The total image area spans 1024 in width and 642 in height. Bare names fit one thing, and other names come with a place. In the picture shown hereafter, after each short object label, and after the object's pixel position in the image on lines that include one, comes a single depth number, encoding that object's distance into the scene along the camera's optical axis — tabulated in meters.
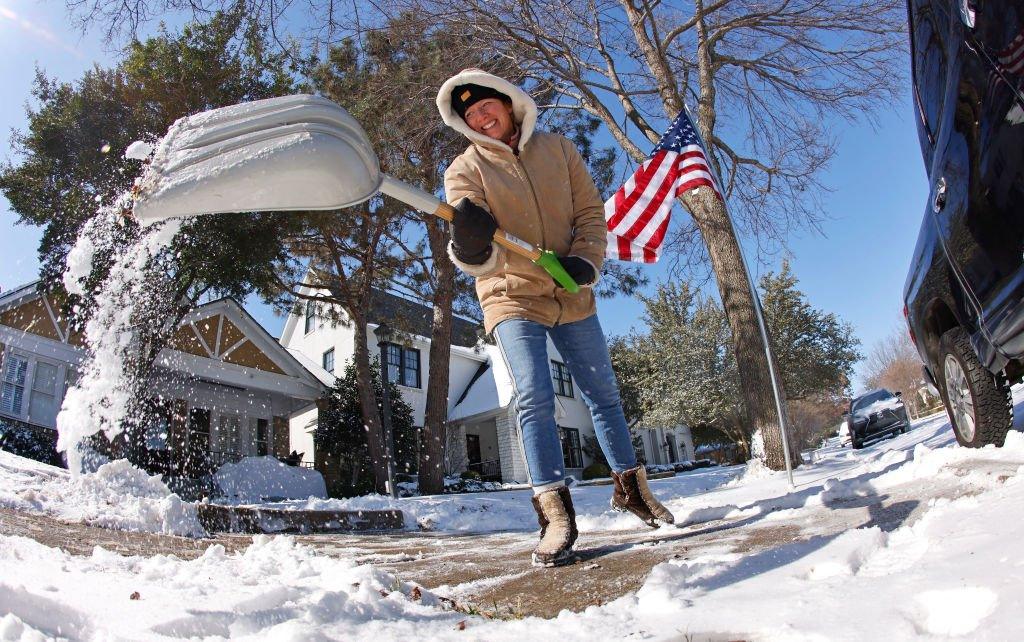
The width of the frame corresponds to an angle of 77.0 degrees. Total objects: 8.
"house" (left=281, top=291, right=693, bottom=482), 23.28
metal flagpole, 5.34
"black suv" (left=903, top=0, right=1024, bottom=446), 2.15
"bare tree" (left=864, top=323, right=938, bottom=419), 49.94
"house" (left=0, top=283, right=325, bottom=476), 13.67
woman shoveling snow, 2.71
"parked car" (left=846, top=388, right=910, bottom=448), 16.45
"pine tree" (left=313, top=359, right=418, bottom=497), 18.98
